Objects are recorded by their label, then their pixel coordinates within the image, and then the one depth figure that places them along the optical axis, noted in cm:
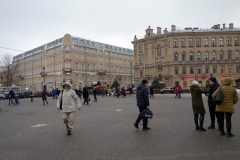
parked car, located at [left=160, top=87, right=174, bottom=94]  4294
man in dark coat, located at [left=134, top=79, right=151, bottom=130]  776
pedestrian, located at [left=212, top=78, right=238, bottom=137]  654
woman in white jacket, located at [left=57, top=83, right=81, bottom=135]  751
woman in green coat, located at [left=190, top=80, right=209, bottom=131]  749
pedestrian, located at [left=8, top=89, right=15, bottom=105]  2261
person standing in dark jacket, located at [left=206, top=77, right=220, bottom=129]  771
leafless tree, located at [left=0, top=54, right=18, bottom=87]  6332
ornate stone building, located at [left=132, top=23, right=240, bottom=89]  5366
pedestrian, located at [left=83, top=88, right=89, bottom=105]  1991
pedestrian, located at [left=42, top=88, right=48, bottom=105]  2179
